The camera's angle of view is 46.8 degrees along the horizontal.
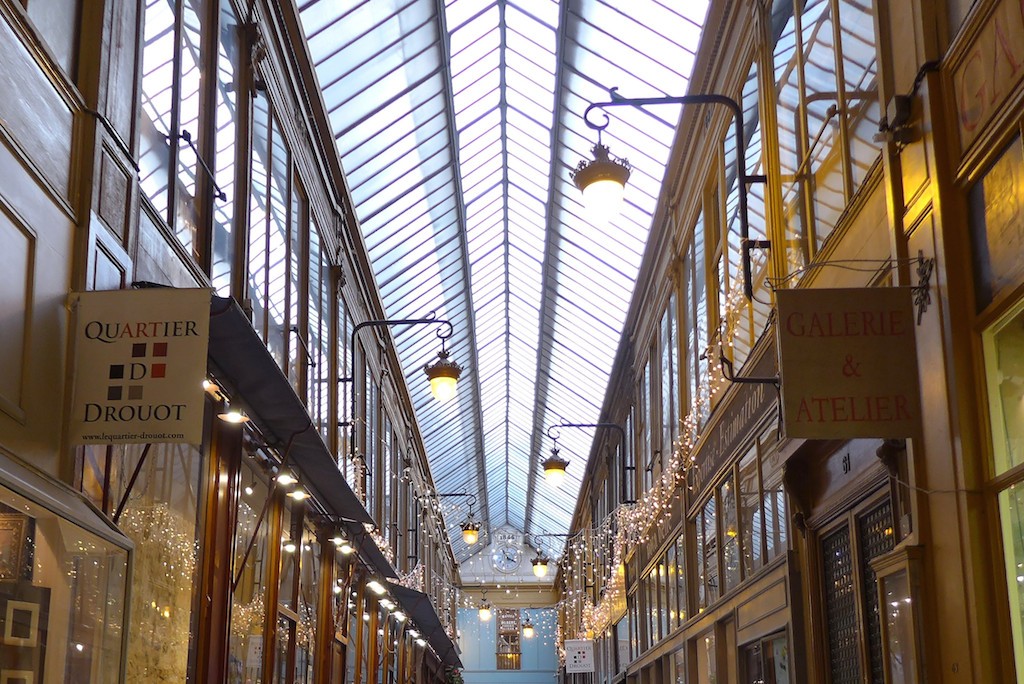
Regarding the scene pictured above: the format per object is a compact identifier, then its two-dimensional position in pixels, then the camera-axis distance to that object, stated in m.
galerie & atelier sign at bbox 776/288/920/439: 5.53
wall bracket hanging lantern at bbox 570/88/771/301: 7.24
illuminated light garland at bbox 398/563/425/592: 22.64
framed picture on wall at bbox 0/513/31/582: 3.87
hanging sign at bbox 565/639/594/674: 25.62
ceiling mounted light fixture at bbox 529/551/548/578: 28.00
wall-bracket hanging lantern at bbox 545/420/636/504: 19.71
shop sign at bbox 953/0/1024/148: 4.43
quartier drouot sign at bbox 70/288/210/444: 5.15
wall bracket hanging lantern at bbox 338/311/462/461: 12.05
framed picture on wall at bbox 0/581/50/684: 3.92
